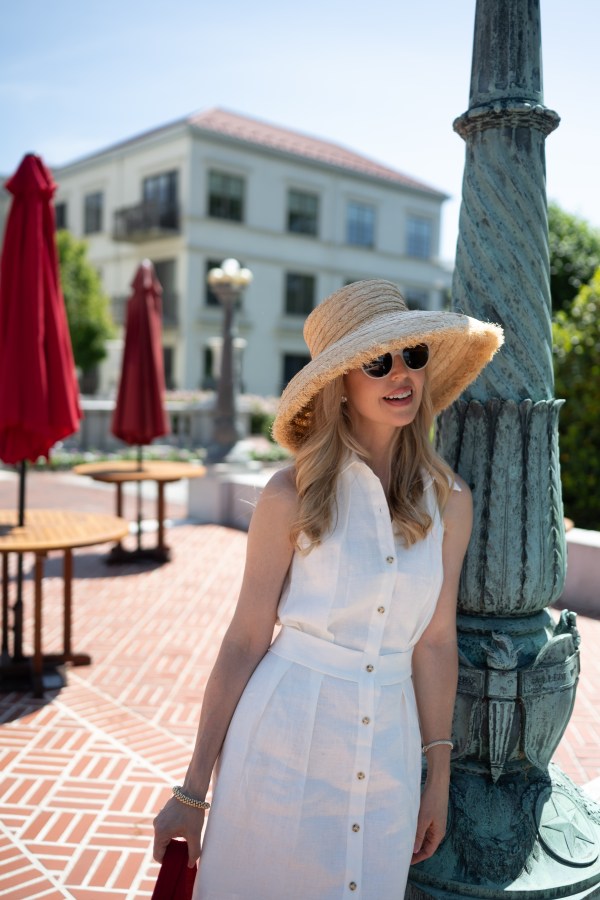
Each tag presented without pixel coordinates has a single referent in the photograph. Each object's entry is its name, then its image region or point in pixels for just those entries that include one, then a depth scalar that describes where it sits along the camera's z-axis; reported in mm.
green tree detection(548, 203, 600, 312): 22636
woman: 1704
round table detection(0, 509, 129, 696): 4453
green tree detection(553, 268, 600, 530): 7984
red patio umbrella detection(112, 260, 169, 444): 7957
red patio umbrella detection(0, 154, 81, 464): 4629
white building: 29969
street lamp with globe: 12242
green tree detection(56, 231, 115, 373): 27875
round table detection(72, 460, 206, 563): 7793
